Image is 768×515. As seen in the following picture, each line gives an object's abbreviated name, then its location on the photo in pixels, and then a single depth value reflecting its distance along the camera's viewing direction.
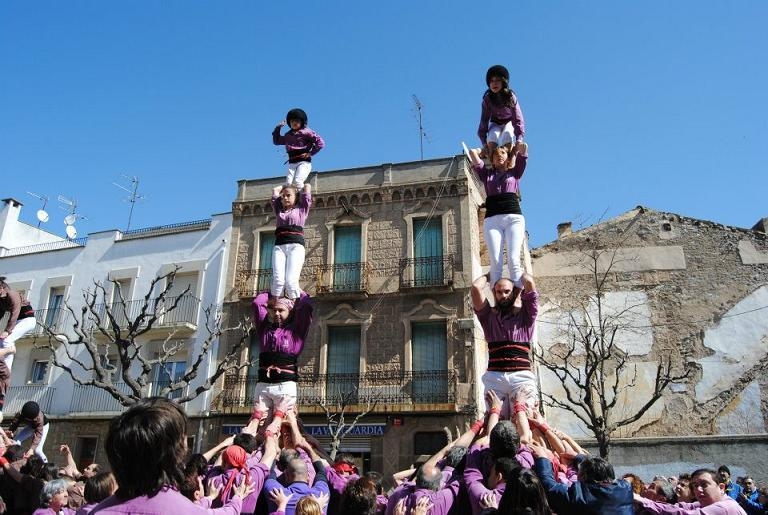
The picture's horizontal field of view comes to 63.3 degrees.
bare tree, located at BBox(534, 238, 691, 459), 20.38
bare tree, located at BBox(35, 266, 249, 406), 21.86
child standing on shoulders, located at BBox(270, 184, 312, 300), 7.57
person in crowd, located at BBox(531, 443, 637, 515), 4.14
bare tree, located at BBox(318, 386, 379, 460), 18.98
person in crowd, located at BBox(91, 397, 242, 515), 2.61
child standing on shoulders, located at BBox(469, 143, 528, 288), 6.50
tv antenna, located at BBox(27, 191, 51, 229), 30.14
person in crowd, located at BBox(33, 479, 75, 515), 4.84
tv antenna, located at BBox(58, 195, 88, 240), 30.05
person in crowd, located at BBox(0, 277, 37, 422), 7.26
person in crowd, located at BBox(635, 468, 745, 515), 4.65
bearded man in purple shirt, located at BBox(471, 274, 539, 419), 6.12
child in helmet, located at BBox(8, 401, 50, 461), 7.18
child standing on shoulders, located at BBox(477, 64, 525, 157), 6.79
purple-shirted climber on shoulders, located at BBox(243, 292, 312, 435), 7.07
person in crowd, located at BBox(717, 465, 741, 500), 8.08
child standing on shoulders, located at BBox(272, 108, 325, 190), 8.23
